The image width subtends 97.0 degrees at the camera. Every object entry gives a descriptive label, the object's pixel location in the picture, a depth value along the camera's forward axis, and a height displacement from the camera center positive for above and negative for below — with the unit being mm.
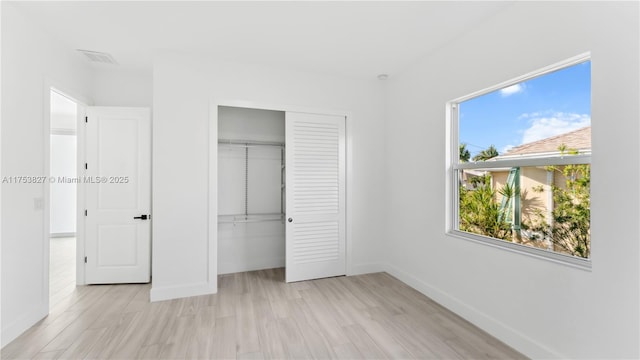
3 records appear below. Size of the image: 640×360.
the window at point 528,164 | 1828 +131
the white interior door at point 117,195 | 3301 -179
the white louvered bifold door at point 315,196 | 3436 -194
